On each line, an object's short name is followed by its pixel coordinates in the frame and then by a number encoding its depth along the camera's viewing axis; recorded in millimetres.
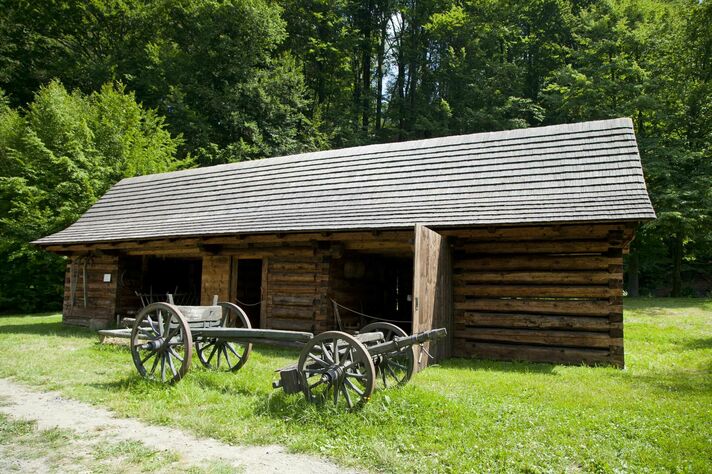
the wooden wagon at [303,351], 5676
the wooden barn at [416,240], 9031
